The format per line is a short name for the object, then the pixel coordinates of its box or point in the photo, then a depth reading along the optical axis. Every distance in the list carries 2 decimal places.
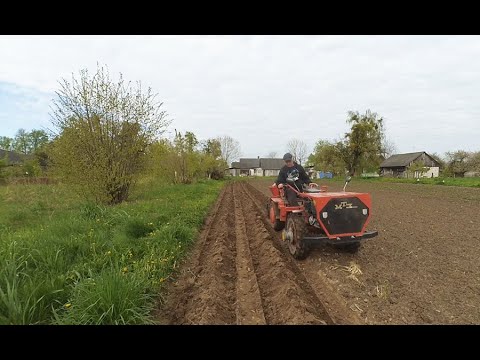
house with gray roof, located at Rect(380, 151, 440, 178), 57.26
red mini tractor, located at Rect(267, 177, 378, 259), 5.41
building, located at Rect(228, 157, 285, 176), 91.25
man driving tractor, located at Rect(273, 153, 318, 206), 6.94
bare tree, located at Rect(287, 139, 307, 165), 88.54
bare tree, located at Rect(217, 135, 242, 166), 81.82
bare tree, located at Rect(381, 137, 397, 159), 47.30
